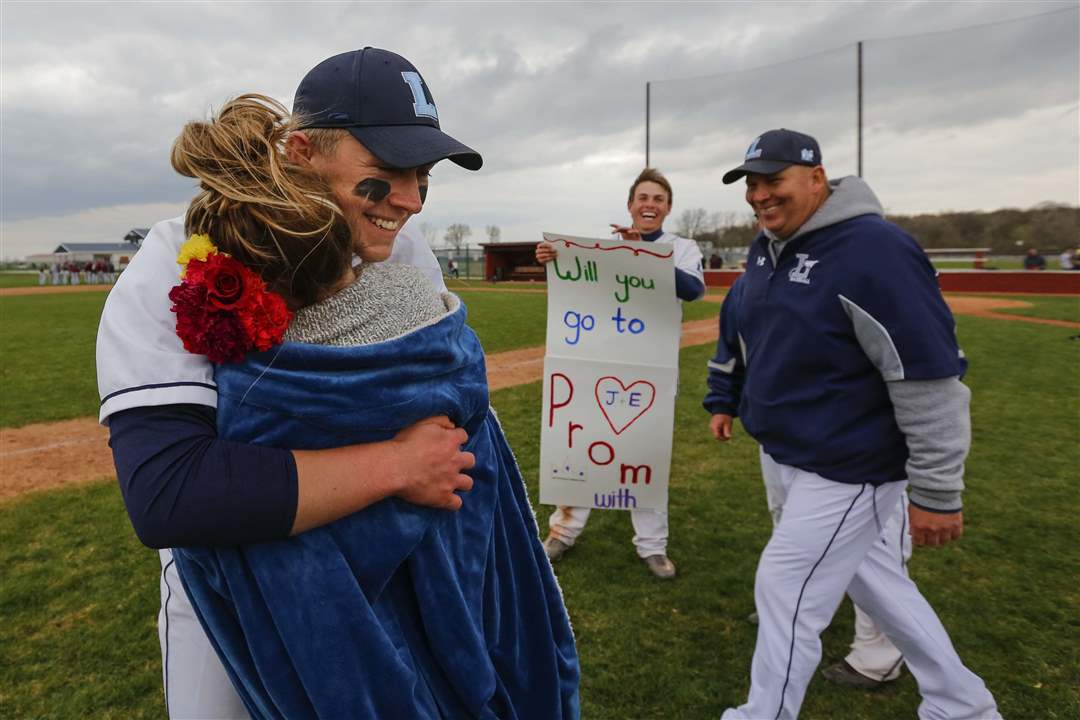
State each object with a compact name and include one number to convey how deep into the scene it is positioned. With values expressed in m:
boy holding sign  3.86
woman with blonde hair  1.00
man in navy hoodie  2.12
